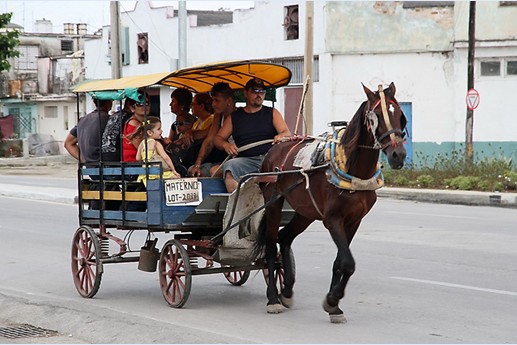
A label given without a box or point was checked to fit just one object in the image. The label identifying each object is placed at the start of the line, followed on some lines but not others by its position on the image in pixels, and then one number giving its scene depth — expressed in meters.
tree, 46.72
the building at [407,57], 32.22
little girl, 10.41
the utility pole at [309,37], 25.42
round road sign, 27.81
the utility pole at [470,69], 29.34
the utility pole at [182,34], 30.72
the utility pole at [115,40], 28.16
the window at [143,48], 44.12
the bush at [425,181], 26.39
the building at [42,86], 51.53
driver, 10.34
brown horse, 8.51
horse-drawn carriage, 8.77
